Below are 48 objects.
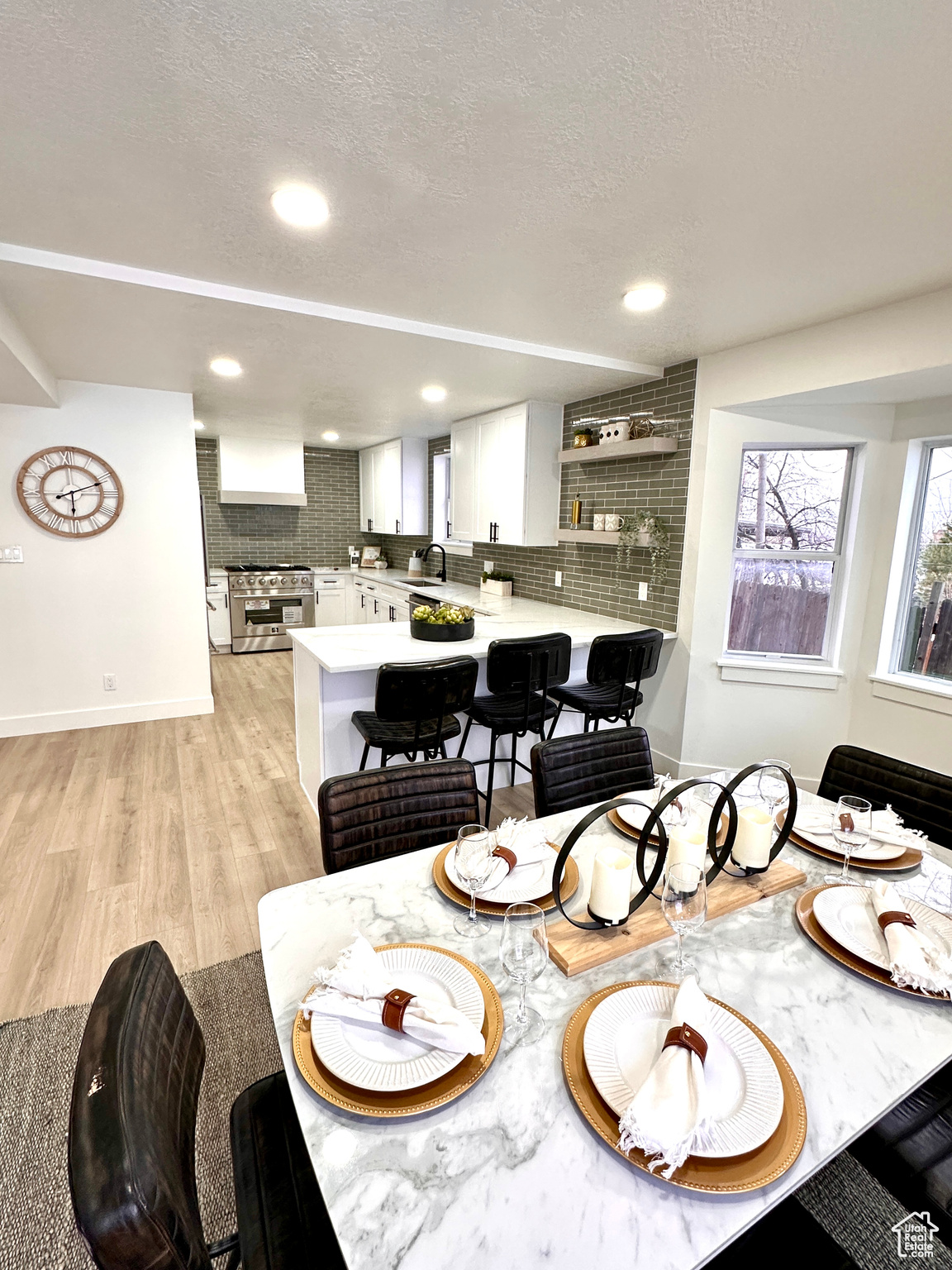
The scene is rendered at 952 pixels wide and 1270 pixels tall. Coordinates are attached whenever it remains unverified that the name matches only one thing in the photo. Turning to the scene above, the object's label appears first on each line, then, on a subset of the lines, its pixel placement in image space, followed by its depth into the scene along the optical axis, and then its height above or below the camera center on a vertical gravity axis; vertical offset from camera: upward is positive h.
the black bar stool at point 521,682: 2.71 -0.71
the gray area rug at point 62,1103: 1.30 -1.55
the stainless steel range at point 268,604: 6.61 -0.91
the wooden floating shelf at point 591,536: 3.82 -0.03
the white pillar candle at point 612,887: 1.15 -0.68
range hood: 6.41 +0.56
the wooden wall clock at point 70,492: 3.88 +0.17
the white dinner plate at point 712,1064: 0.78 -0.77
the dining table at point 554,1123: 0.68 -0.80
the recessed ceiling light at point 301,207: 1.74 +0.95
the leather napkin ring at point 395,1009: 0.90 -0.74
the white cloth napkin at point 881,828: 1.49 -0.74
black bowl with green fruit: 3.05 -0.49
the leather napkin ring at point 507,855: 1.33 -0.72
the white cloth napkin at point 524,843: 1.37 -0.73
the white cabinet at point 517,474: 4.41 +0.42
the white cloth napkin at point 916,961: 1.03 -0.75
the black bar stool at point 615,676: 2.95 -0.73
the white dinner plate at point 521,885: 1.25 -0.77
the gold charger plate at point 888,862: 1.43 -0.78
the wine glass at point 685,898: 1.04 -0.63
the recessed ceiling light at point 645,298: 2.38 +0.96
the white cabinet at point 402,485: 6.31 +0.45
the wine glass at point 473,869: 1.17 -0.67
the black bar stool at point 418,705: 2.36 -0.73
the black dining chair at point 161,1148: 0.66 -0.81
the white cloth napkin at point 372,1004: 0.88 -0.74
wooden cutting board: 1.10 -0.78
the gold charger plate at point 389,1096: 0.82 -0.79
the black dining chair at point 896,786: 1.74 -0.77
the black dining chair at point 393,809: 1.54 -0.76
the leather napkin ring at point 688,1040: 0.84 -0.72
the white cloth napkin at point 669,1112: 0.73 -0.74
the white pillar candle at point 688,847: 1.20 -0.63
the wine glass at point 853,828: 1.41 -0.69
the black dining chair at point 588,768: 1.83 -0.76
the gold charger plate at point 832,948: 1.07 -0.79
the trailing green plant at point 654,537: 3.61 -0.03
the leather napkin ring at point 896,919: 1.16 -0.74
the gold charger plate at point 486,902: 1.24 -0.78
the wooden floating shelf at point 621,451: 3.47 +0.50
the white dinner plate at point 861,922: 1.13 -0.77
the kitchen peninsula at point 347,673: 2.77 -0.73
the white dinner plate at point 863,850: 1.45 -0.77
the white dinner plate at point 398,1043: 0.85 -0.78
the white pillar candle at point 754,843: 1.35 -0.69
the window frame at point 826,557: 3.29 -0.12
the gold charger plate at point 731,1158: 0.73 -0.78
